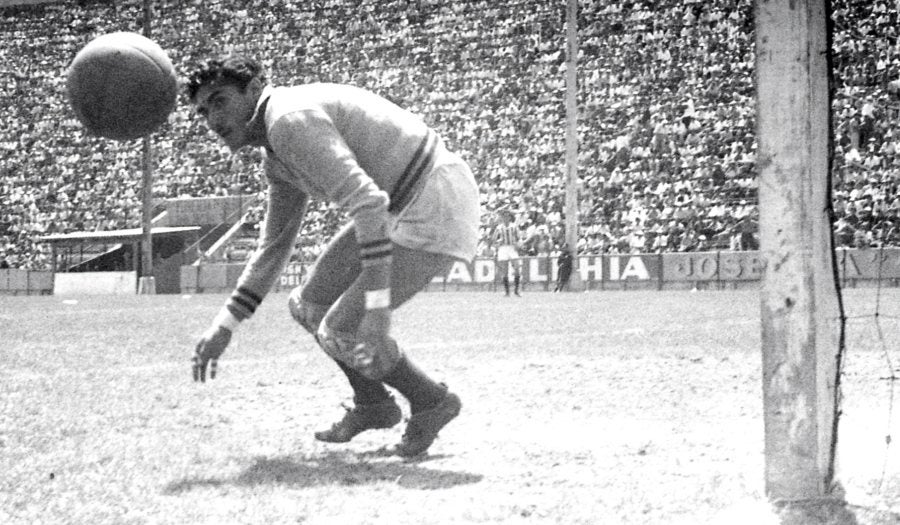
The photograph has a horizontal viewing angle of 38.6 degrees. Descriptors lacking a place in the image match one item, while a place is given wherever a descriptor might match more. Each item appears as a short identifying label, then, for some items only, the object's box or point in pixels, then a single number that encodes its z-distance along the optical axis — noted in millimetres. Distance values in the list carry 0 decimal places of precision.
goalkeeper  3879
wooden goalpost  3148
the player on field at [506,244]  25844
